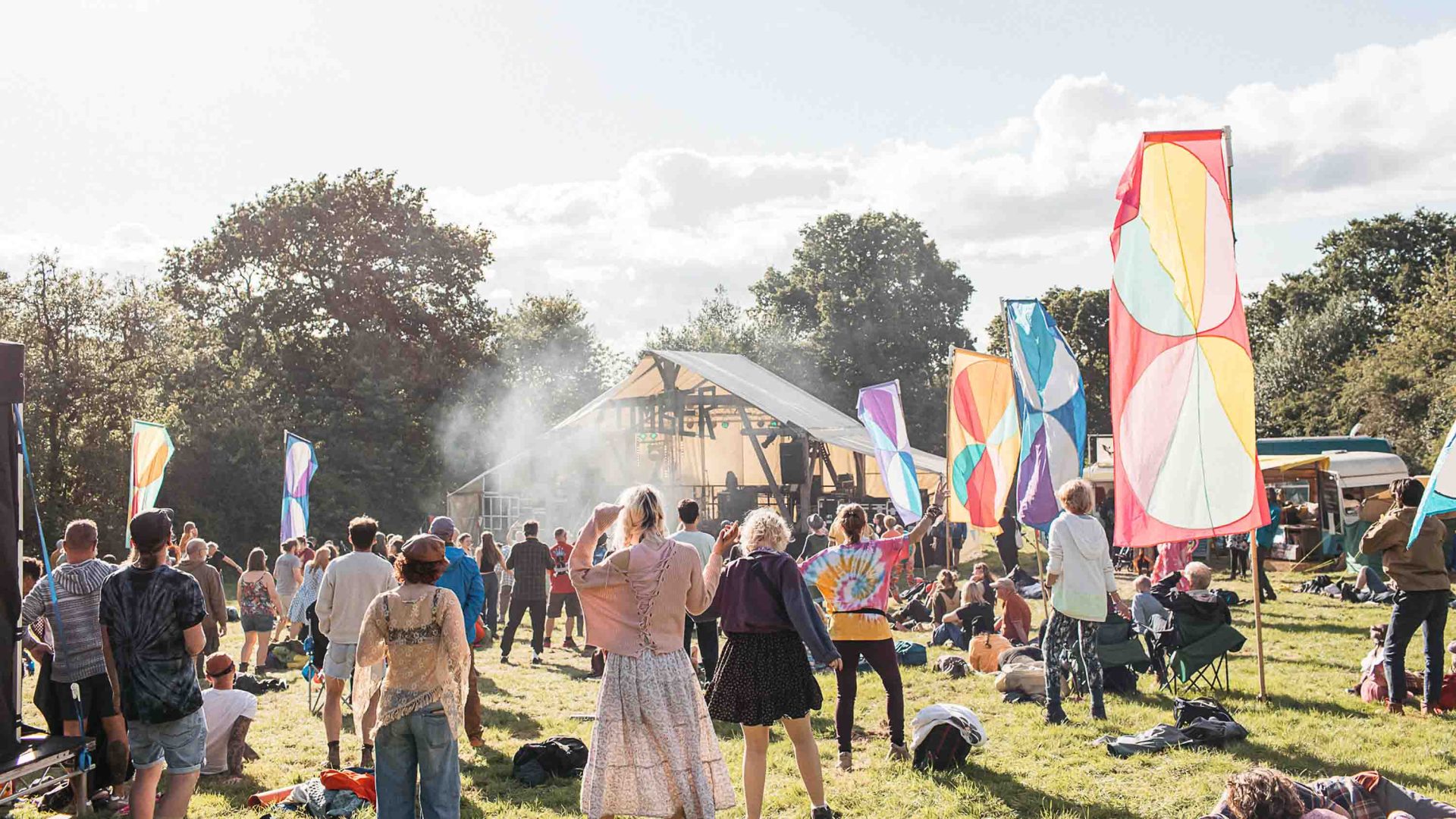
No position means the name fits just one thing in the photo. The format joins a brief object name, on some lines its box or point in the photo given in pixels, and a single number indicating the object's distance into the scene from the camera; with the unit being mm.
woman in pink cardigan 4371
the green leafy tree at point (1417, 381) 29156
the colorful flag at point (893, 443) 13180
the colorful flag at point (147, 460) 10922
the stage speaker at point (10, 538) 4309
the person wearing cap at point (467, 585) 6824
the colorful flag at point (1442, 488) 6227
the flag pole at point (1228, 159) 6676
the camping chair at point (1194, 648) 7801
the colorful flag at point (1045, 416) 10125
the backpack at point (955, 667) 9195
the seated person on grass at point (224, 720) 6180
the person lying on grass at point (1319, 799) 3164
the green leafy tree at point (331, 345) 27297
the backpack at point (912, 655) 9938
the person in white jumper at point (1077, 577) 6500
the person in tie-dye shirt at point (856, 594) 5828
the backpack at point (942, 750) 5941
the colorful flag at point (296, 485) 13906
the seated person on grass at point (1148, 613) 8062
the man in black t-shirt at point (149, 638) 4488
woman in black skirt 4793
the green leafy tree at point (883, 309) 43344
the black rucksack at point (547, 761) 6078
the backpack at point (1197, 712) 6383
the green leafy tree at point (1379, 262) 39094
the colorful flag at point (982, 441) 11727
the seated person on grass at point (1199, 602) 7938
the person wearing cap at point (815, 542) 12008
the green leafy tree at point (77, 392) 24078
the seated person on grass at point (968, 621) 10445
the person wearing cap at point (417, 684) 4254
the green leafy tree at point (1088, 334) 45812
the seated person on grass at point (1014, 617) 9938
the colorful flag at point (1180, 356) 6531
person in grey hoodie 5238
